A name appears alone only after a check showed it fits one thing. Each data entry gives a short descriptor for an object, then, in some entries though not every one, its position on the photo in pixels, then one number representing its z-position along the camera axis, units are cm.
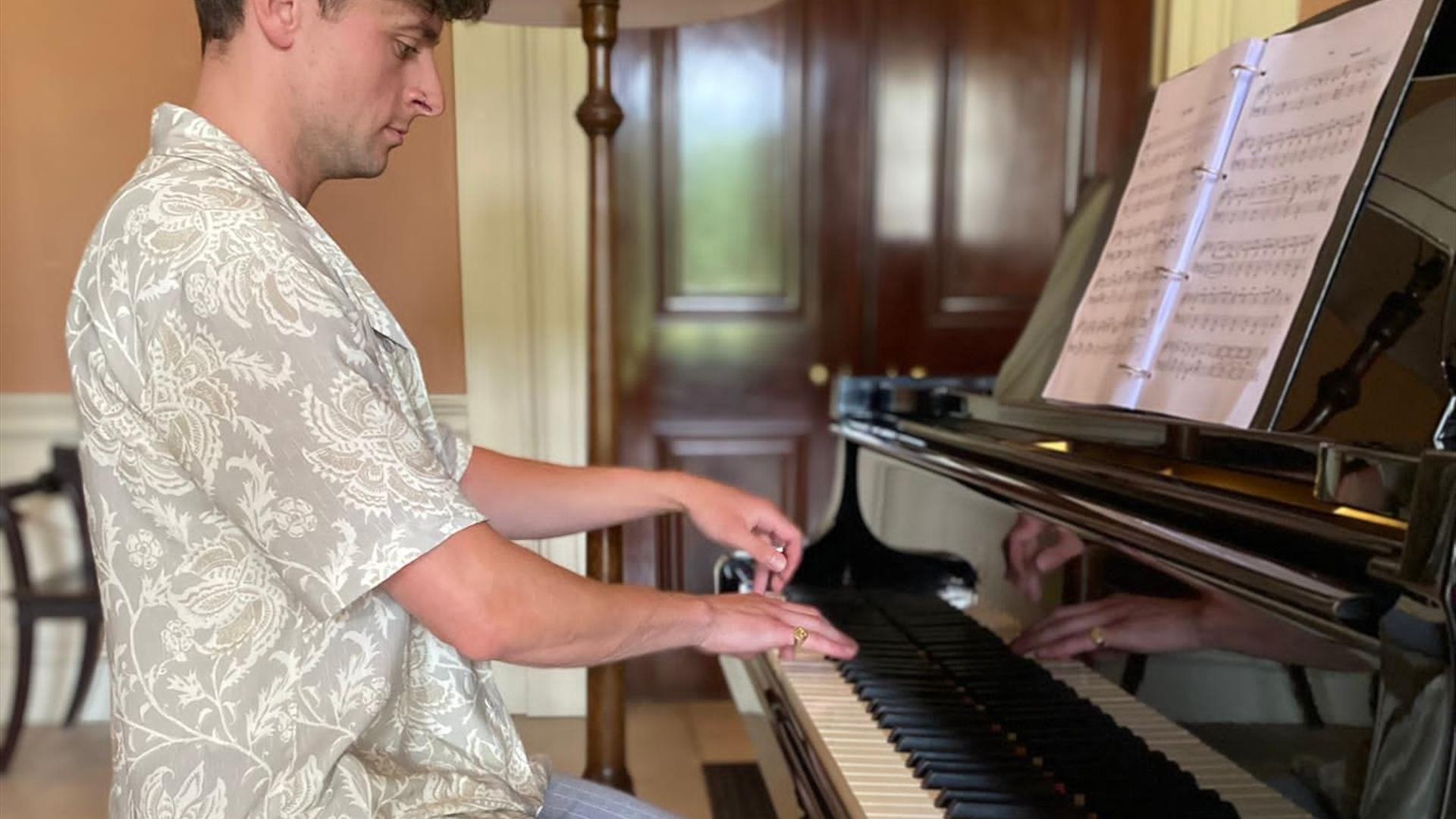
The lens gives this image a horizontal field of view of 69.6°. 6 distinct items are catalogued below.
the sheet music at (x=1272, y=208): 104
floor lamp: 173
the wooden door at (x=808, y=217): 269
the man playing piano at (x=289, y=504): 75
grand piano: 64
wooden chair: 184
